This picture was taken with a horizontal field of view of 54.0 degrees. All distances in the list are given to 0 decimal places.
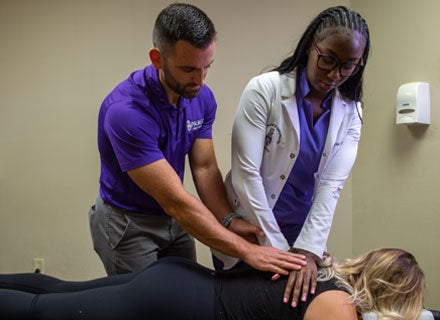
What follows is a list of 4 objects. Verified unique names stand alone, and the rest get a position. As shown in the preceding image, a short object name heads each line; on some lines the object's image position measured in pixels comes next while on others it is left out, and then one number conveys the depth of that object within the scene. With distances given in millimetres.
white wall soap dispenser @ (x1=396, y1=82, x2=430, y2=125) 1909
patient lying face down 1179
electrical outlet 2504
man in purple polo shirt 1182
